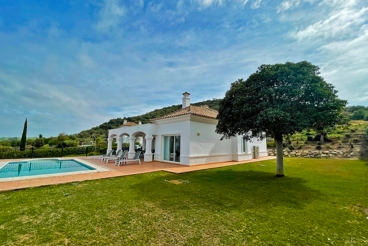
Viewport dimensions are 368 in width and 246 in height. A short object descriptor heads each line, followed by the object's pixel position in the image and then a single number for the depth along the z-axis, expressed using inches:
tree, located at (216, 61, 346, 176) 335.0
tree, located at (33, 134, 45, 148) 1126.4
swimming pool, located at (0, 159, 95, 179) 492.0
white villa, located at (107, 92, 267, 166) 606.5
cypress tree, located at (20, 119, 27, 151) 1052.7
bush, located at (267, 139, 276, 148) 1127.0
